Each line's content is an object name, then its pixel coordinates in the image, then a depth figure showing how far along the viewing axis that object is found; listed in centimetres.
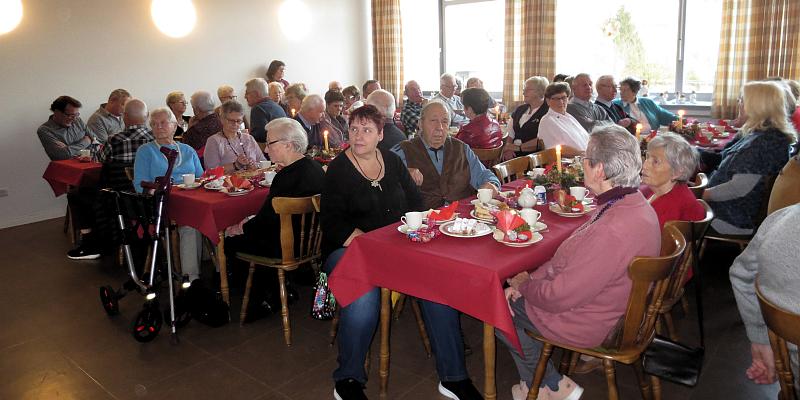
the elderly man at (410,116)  573
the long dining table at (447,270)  170
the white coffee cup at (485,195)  244
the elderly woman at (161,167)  331
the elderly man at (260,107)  513
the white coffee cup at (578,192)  245
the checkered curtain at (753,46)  643
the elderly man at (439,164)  310
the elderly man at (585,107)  473
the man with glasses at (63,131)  501
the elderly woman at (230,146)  393
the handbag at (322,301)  255
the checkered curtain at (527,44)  806
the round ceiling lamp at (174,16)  646
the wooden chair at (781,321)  126
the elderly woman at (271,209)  279
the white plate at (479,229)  201
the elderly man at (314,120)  466
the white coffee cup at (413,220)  202
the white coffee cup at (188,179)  324
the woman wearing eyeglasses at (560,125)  405
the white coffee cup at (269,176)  330
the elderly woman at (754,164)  296
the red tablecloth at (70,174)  435
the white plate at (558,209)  231
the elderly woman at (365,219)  216
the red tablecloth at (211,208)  284
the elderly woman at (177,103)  577
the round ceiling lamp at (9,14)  513
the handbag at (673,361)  185
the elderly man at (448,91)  681
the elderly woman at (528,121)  457
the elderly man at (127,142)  377
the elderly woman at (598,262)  167
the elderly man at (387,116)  397
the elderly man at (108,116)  561
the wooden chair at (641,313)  162
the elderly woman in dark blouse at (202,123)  466
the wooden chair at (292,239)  255
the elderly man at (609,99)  516
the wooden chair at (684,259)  194
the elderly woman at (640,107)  548
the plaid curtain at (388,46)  938
